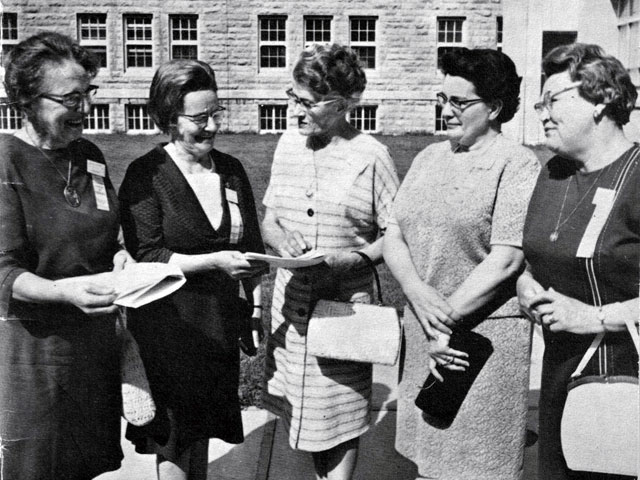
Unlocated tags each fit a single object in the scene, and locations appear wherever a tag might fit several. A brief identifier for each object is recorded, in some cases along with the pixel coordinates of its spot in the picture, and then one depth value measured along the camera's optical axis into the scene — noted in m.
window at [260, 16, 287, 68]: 5.75
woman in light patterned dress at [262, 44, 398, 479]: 3.18
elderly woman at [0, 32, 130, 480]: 2.57
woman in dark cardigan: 3.01
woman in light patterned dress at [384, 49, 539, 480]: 2.78
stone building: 5.26
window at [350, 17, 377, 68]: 5.68
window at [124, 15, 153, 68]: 5.48
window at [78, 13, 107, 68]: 5.10
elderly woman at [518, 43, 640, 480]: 2.34
